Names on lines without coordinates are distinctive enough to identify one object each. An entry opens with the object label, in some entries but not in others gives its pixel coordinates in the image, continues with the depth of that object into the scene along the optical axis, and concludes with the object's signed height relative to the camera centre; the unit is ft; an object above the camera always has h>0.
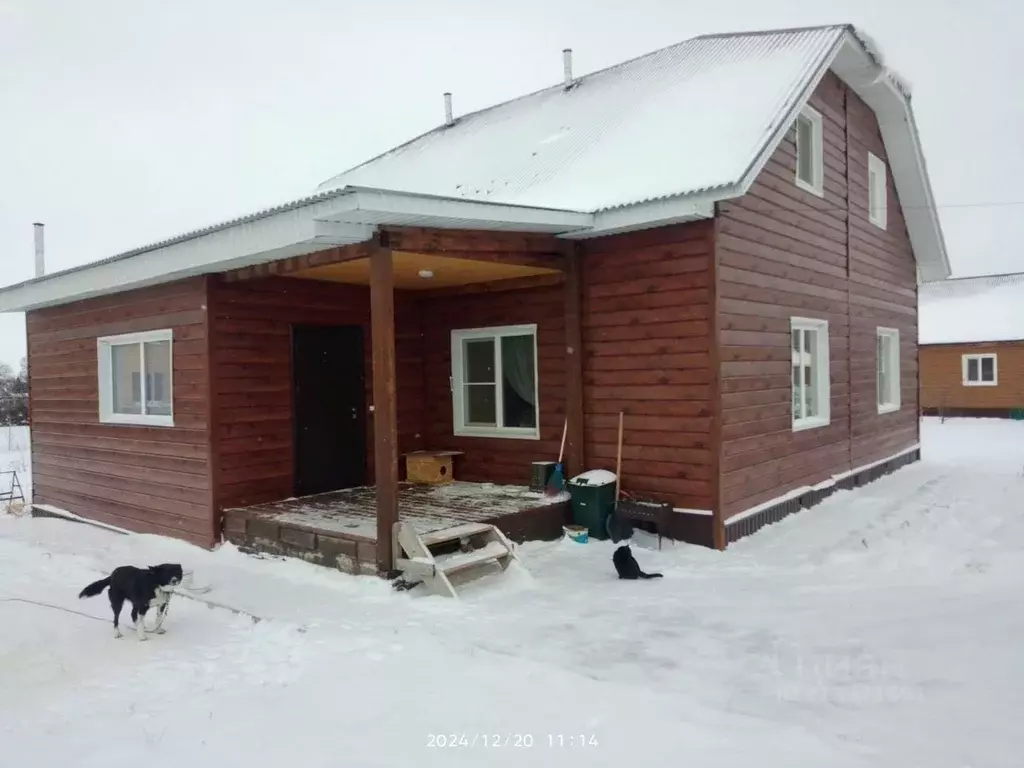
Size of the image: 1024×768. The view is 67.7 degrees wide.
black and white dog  16.19 -4.21
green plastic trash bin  24.48 -3.76
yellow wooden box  30.27 -3.23
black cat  20.03 -4.78
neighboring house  76.54 +2.19
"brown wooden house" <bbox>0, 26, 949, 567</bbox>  22.98 +2.37
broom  26.12 -3.41
